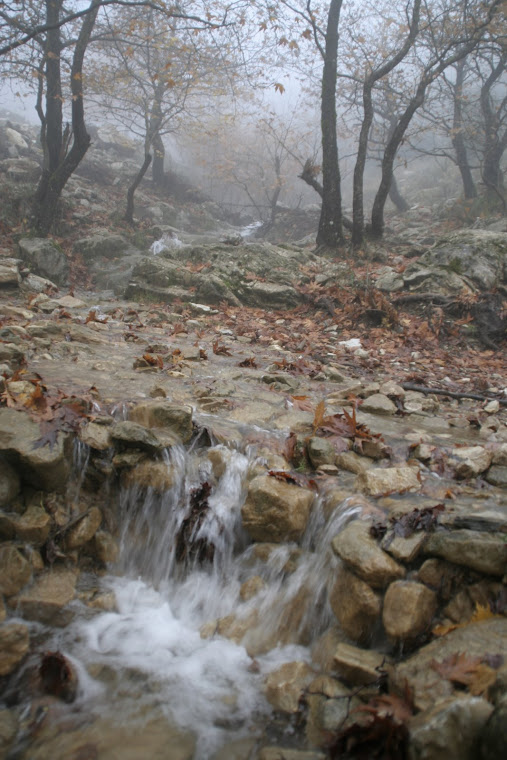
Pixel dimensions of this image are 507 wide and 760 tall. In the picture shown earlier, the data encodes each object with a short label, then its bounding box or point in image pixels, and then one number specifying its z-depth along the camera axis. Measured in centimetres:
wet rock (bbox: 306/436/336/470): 321
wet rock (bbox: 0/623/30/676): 209
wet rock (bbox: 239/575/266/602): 265
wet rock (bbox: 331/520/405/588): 216
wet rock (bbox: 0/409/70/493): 269
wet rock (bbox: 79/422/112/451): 307
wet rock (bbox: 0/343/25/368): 385
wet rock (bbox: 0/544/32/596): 242
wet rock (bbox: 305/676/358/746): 177
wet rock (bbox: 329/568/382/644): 213
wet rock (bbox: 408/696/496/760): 139
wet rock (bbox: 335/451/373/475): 320
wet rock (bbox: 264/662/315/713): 201
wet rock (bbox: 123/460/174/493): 306
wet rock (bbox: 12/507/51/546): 260
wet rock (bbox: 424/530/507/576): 200
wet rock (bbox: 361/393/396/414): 427
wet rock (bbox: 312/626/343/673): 208
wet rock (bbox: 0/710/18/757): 179
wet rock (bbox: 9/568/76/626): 240
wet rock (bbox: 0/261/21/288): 812
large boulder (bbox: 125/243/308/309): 904
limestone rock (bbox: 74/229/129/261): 1246
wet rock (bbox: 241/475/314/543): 273
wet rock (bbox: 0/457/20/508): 264
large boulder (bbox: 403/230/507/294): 811
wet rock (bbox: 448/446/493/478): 304
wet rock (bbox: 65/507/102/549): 276
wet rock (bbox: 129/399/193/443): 338
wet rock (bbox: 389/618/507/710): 163
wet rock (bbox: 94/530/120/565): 285
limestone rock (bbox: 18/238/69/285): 1032
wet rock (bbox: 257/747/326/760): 169
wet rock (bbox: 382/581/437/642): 197
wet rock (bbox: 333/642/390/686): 187
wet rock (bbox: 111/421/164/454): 309
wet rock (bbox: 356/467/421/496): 283
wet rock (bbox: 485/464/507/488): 297
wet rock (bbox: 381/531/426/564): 220
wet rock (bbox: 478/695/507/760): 131
